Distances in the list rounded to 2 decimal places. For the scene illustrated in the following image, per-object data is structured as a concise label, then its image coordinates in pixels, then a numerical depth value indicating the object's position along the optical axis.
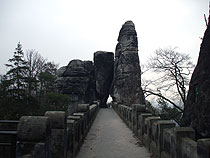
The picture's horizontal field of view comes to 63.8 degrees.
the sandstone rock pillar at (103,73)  32.59
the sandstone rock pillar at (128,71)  25.67
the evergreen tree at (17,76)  14.98
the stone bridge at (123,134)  2.38
